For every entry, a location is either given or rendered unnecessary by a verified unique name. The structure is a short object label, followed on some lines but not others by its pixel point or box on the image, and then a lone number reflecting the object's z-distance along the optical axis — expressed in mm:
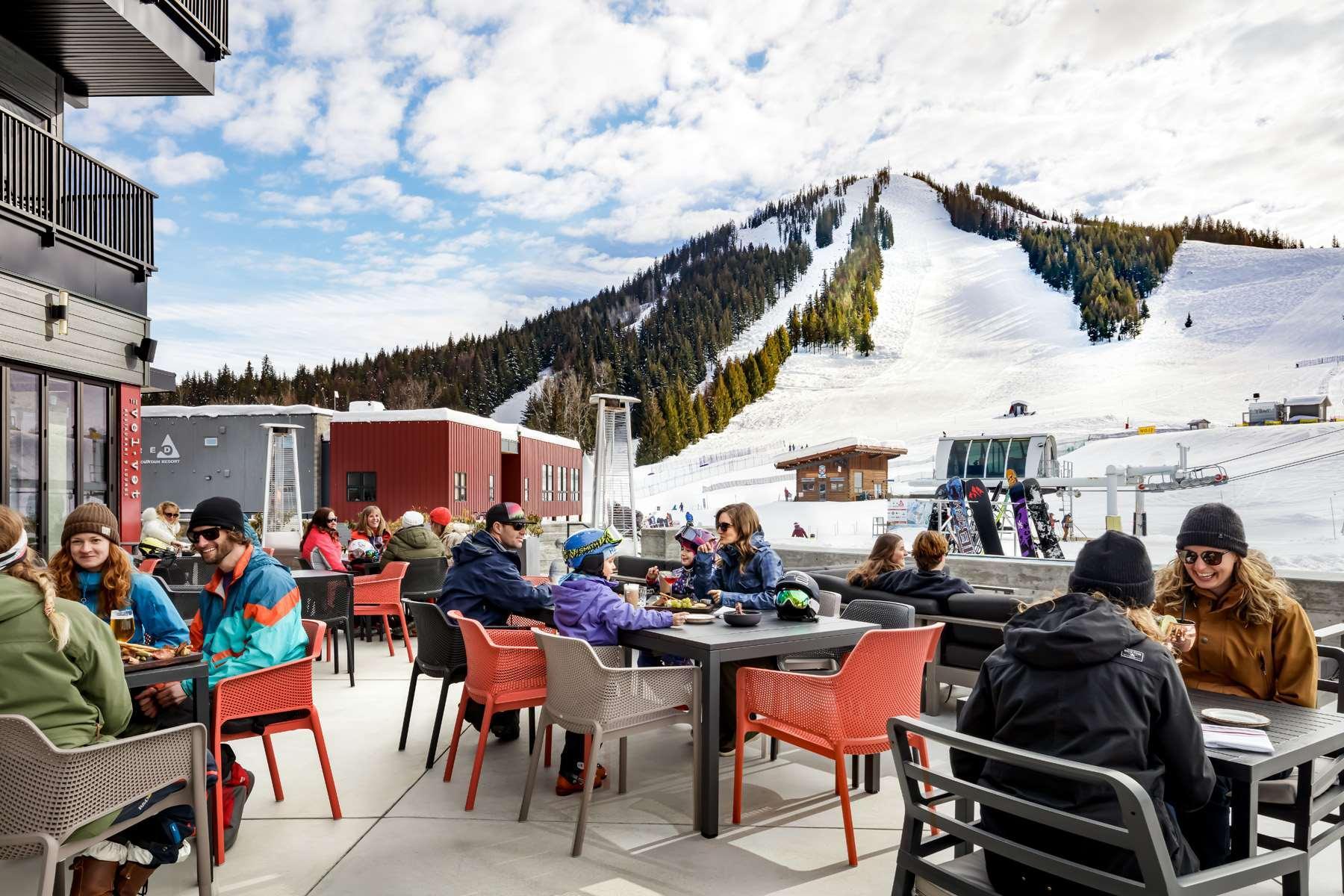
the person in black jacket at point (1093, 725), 1848
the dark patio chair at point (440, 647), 4375
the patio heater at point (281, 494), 13330
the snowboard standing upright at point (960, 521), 16859
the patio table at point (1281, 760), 2094
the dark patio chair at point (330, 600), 6312
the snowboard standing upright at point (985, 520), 10969
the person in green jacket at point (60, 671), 2221
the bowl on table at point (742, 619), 3885
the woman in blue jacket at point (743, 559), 5059
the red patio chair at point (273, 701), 3301
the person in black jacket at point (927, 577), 5195
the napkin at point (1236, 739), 2186
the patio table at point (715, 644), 3424
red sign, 9070
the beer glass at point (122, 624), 3232
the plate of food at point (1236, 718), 2371
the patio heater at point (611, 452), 12219
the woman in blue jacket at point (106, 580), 3193
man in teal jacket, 3465
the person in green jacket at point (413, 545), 8016
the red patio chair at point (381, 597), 7383
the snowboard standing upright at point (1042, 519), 15578
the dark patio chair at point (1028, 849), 1644
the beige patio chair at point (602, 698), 3348
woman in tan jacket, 2824
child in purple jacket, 3834
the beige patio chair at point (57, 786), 2107
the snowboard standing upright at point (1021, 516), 14414
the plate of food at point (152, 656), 2939
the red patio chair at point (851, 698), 3285
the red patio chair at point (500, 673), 3893
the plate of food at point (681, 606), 4312
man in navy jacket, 4598
